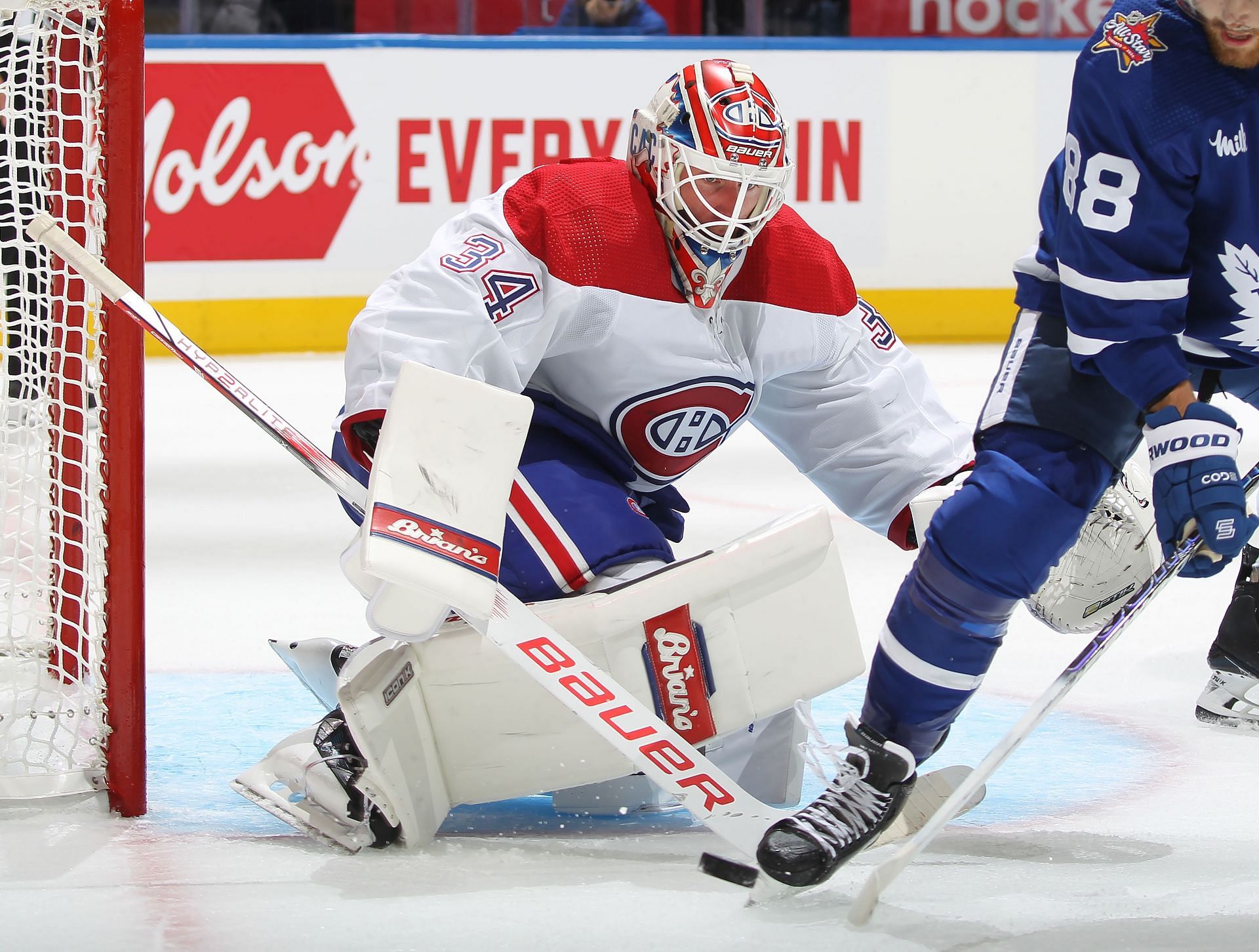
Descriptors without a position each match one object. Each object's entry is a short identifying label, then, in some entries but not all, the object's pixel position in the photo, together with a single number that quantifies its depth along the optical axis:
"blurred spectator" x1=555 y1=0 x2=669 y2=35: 24.01
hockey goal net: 10.72
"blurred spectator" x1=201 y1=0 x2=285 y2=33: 23.02
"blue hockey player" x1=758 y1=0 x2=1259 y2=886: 10.56
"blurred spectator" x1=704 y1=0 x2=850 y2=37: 24.63
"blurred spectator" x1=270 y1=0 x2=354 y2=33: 23.43
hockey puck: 10.45
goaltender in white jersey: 10.84
